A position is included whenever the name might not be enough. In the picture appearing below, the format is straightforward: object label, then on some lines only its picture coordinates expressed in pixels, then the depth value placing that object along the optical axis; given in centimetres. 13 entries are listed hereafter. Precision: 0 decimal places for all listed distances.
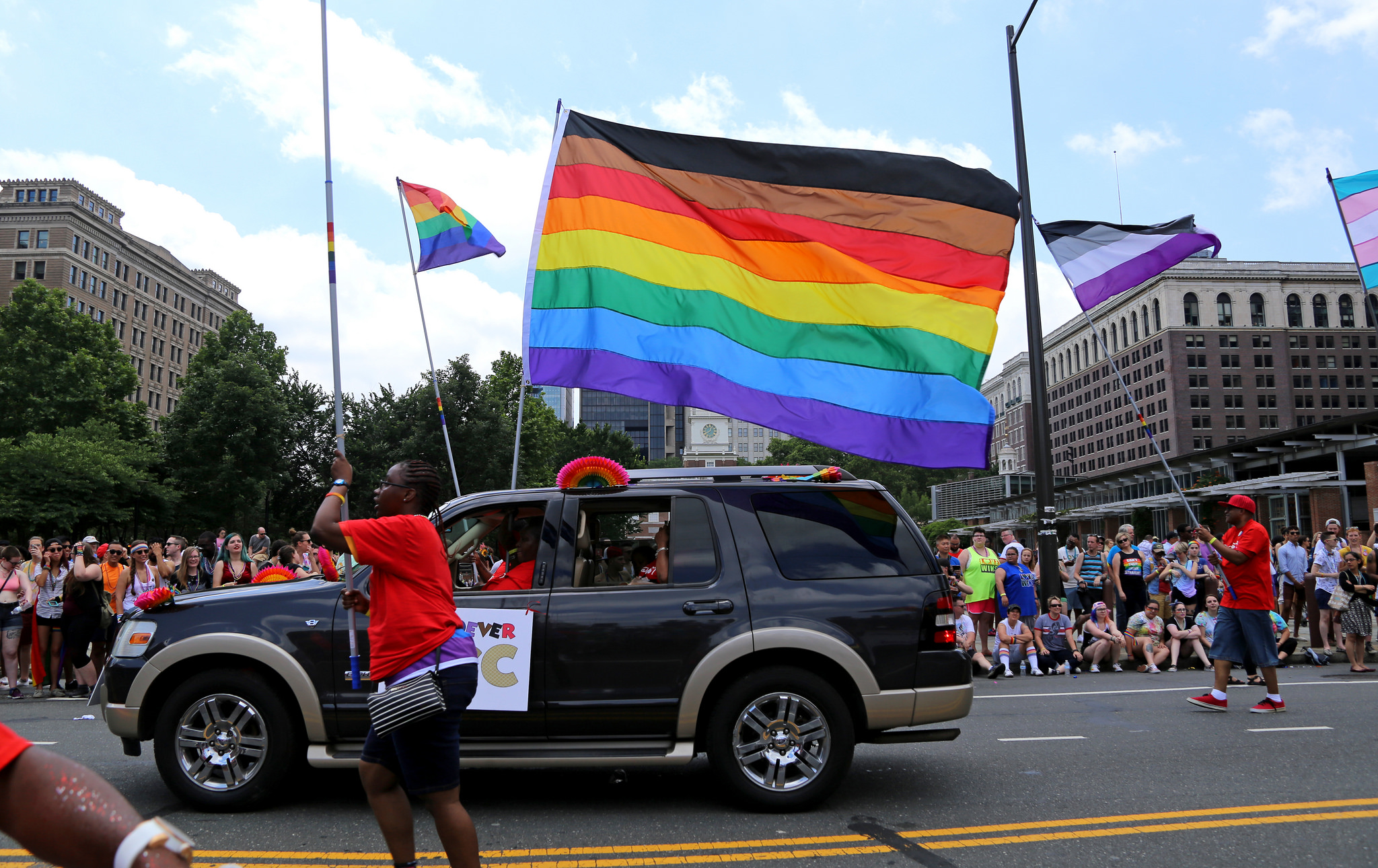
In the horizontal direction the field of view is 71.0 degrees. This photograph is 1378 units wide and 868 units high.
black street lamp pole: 1220
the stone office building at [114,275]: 7994
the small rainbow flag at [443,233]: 1323
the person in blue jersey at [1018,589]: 1342
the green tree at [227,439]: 4394
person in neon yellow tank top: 1317
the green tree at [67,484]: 3838
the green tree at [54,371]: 4794
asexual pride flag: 1040
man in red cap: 873
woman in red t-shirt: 363
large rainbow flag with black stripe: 766
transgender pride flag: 1418
